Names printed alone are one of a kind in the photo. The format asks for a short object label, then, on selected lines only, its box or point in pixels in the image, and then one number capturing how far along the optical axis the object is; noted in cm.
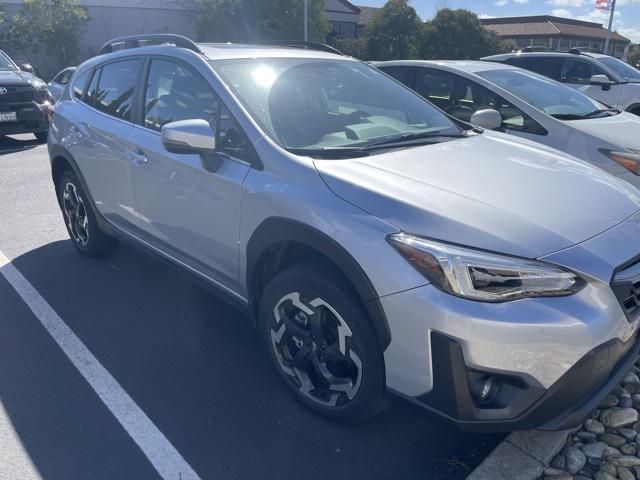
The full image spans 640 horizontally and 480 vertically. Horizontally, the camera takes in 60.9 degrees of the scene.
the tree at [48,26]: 2720
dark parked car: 972
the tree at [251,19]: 2956
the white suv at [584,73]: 908
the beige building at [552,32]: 4997
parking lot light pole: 2795
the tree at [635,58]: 3991
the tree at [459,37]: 2919
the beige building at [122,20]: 3047
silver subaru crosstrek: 201
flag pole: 2473
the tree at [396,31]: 3047
